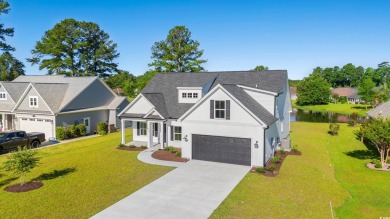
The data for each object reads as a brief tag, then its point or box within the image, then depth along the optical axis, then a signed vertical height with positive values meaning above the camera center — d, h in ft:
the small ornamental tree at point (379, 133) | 63.21 -6.84
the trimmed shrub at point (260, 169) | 60.46 -14.52
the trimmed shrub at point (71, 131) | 102.57 -9.12
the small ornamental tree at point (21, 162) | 50.65 -10.46
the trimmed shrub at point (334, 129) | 111.14 -9.91
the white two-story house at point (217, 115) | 65.72 -2.35
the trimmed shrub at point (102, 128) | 111.45 -8.78
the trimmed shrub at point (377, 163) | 65.25 -14.52
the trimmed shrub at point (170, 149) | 78.59 -12.57
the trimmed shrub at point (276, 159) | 68.54 -13.82
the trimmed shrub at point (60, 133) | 98.84 -9.45
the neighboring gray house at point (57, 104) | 102.53 +1.43
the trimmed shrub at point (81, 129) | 106.52 -8.82
